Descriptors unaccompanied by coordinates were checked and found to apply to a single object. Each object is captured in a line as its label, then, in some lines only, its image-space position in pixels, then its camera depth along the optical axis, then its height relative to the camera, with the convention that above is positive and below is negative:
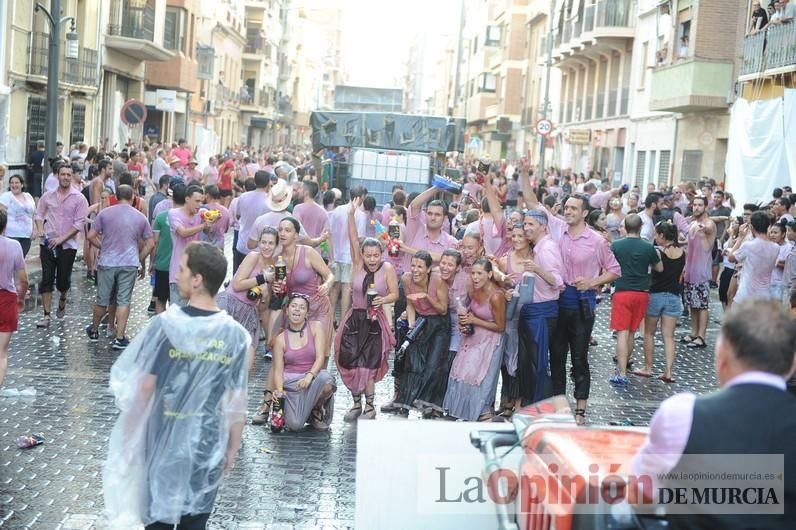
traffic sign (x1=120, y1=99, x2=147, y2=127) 22.75 +0.66
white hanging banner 21.84 +0.84
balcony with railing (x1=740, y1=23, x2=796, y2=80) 22.83 +2.94
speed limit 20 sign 33.41 +1.42
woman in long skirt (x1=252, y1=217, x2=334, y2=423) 9.55 -0.95
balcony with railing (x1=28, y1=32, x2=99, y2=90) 26.80 +1.92
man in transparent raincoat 5.08 -1.14
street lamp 19.25 +0.96
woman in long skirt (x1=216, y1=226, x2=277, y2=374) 9.83 -1.07
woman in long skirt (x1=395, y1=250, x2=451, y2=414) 9.77 -1.54
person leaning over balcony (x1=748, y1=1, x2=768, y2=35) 24.58 +3.73
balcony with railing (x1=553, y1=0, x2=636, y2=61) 39.91 +5.61
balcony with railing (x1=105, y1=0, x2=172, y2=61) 34.50 +3.55
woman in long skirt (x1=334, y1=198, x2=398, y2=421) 9.71 -1.44
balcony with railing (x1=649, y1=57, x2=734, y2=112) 29.09 +2.64
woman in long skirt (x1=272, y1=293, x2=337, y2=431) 9.00 -1.67
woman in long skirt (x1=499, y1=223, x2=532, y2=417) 9.63 -1.35
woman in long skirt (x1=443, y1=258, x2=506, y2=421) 9.48 -1.48
